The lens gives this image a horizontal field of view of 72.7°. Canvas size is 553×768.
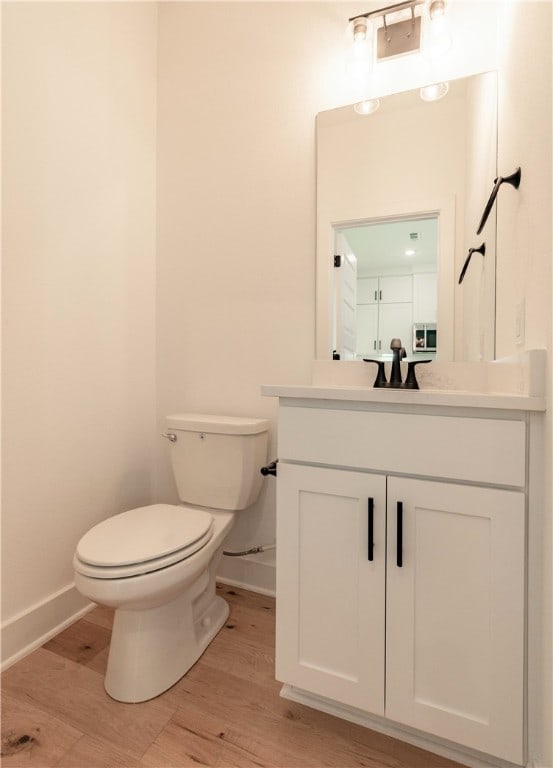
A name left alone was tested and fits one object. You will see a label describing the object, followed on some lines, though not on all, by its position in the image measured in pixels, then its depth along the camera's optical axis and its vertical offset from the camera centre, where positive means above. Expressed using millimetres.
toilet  1000 -506
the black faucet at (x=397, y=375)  1151 +16
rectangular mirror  1248 +568
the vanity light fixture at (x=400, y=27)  1262 +1236
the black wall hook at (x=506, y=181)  935 +507
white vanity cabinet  780 -431
